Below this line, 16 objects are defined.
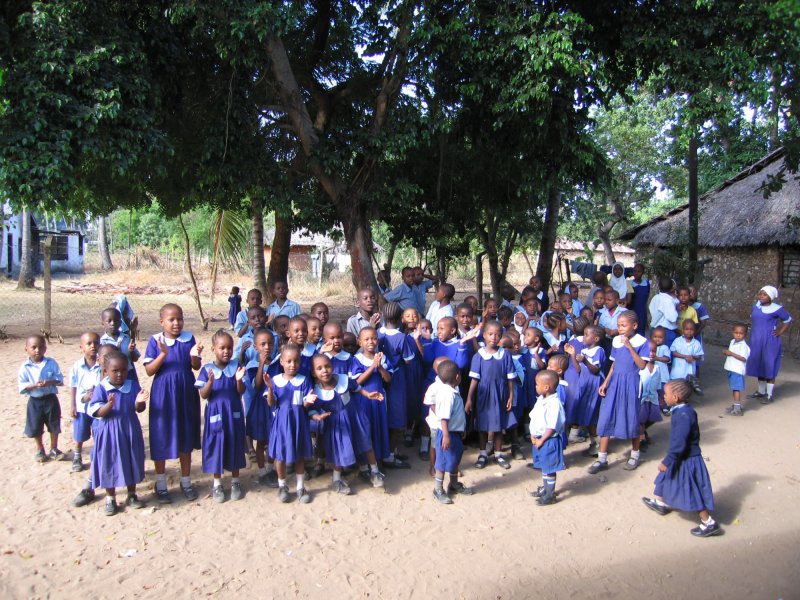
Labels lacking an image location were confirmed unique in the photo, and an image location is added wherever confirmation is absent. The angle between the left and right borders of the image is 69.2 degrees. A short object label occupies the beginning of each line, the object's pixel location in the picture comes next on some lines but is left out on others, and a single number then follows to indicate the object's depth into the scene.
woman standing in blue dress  7.51
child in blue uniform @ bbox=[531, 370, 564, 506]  4.50
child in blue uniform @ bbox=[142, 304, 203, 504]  4.45
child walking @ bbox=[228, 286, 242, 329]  10.47
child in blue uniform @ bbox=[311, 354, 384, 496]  4.55
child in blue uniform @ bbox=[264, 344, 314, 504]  4.42
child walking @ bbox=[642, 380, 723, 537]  4.13
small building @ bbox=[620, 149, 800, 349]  12.55
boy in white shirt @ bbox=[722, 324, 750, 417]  7.04
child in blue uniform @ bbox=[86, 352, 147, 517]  4.16
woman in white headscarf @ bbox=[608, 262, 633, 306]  8.58
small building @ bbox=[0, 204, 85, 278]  24.84
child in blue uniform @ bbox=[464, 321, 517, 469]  5.20
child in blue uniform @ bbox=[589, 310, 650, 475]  5.17
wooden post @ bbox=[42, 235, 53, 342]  10.30
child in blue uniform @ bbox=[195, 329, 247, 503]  4.40
